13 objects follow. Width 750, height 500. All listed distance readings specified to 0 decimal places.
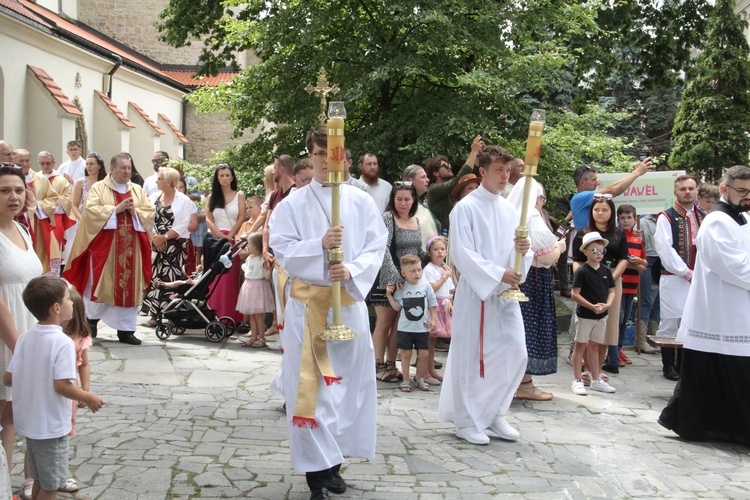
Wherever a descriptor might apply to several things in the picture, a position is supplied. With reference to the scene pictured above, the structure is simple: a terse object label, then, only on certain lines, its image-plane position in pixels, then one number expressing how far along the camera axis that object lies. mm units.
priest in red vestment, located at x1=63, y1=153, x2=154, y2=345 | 9852
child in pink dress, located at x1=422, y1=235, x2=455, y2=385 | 8945
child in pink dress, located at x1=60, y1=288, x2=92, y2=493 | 5043
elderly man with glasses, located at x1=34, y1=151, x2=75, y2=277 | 8531
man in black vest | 9648
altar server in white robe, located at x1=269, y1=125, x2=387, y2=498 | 5230
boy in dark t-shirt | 8688
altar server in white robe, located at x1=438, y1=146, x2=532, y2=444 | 6730
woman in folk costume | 8117
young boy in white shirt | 4535
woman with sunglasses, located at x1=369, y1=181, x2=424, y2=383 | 8562
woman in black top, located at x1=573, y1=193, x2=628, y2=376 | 9125
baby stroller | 10266
